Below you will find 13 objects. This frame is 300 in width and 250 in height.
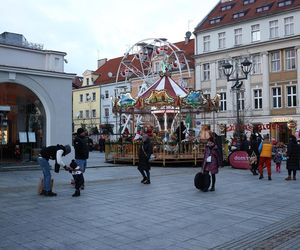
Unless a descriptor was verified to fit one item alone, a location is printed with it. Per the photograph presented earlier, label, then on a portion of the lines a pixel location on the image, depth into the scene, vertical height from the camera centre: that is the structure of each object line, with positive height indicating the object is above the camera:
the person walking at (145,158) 9.91 -0.76
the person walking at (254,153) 12.08 -0.85
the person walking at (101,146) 29.16 -1.03
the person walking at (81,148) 8.82 -0.36
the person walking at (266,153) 10.64 -0.71
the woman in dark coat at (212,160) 8.48 -0.73
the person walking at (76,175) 7.85 -1.02
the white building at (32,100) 13.09 +1.67
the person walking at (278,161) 13.22 -1.23
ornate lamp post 15.00 +3.40
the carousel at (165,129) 15.64 +0.29
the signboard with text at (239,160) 14.10 -1.24
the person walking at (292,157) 10.56 -0.85
